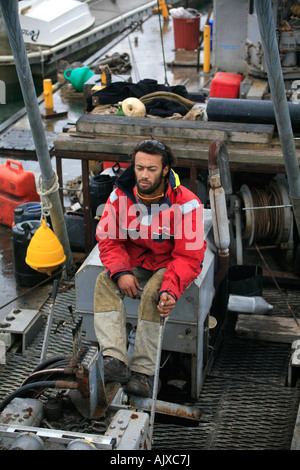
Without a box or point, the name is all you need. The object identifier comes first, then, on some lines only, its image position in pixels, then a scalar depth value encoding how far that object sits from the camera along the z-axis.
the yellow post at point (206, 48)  14.09
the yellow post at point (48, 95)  12.95
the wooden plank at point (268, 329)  6.02
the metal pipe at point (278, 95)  4.28
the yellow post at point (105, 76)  10.02
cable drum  7.25
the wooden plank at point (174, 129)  6.97
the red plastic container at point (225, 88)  10.72
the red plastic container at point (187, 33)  15.34
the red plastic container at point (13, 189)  8.47
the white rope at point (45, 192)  6.52
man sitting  4.54
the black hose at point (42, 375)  3.85
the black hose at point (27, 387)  3.76
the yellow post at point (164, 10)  20.02
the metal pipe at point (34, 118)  5.00
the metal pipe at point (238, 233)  7.07
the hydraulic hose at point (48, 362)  4.08
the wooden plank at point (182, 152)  6.77
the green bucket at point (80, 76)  14.01
